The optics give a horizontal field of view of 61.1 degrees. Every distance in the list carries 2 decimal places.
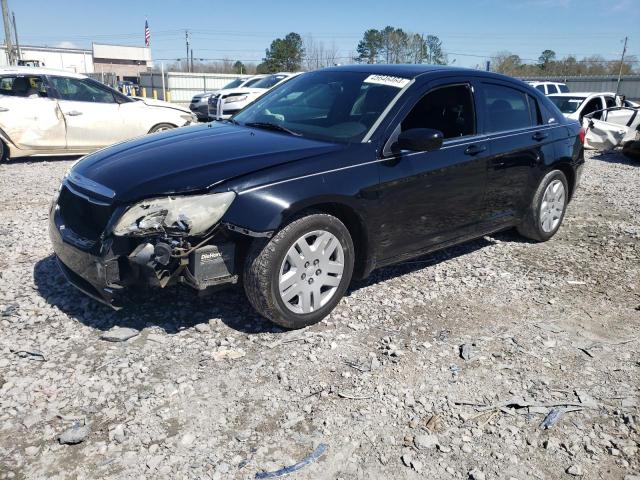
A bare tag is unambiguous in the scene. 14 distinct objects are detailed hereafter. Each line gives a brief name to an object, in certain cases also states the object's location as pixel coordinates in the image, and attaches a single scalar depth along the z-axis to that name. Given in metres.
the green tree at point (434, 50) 53.76
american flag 47.69
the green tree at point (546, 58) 63.16
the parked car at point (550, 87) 19.01
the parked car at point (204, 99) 18.92
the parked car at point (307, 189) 3.19
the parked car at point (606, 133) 12.76
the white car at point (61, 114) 8.98
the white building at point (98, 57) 72.75
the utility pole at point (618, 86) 39.53
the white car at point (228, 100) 15.52
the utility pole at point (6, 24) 33.32
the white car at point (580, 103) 13.96
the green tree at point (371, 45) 63.03
